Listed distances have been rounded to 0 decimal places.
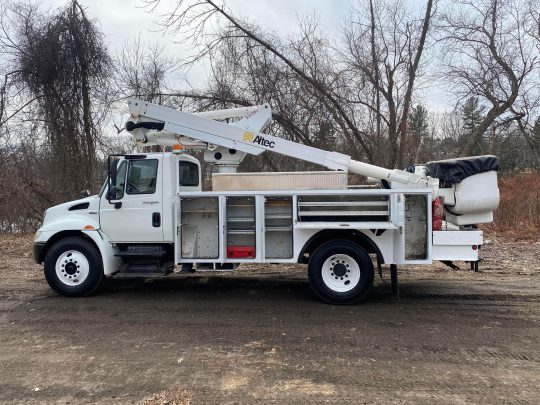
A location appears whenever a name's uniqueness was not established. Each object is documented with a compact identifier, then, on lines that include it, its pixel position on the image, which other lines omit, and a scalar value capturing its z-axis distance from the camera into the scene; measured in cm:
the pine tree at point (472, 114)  1997
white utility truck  691
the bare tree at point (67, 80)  1609
